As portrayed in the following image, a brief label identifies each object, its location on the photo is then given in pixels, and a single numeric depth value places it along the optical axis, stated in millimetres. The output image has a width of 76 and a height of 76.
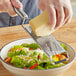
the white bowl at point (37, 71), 874
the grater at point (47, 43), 898
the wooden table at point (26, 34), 1232
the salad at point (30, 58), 908
